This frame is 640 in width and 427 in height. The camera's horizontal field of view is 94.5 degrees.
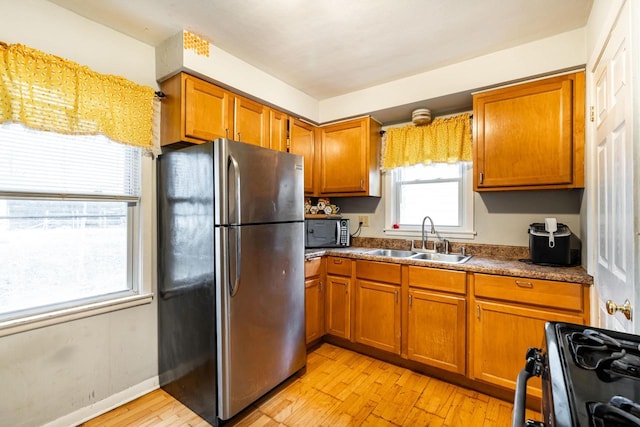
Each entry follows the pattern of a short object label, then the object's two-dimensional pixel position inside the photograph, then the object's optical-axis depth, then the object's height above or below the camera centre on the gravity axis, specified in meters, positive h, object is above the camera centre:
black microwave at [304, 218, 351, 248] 2.86 -0.21
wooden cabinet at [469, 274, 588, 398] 1.77 -0.67
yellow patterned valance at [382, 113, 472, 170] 2.57 +0.63
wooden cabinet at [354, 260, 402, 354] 2.37 -0.78
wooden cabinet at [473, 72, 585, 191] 1.94 +0.53
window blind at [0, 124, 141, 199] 1.56 +0.28
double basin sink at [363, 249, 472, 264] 2.54 -0.40
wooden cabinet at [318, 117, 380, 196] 2.88 +0.53
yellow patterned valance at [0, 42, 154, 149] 1.49 +0.65
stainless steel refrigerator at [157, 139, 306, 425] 1.71 -0.39
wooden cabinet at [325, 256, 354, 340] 2.62 -0.77
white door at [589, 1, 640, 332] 1.07 +0.15
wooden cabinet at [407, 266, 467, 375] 2.09 -0.79
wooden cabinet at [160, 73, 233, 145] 1.98 +0.71
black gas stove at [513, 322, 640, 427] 0.50 -0.35
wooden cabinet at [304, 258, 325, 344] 2.54 -0.78
